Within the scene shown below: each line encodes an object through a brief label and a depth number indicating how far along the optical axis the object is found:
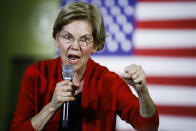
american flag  4.49
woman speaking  3.86
